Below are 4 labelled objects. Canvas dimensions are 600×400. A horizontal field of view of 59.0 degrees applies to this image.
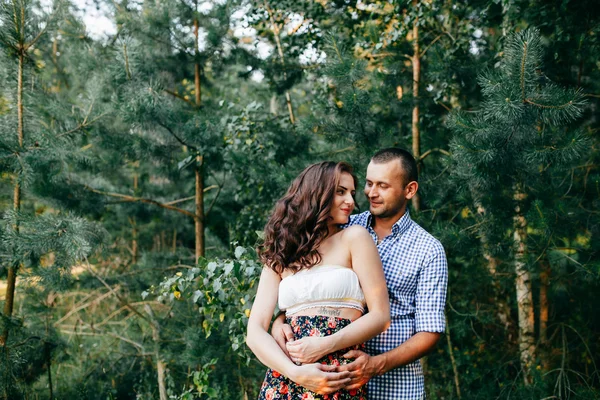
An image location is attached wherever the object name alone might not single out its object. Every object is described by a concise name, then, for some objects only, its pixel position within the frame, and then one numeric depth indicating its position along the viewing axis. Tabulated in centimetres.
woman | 197
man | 212
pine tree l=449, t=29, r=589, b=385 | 258
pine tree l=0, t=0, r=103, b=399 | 349
